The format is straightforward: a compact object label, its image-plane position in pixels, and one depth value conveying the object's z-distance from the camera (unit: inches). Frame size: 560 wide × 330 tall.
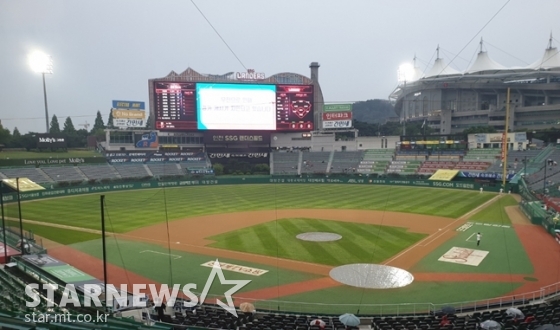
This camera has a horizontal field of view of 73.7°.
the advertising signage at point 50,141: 3048.7
